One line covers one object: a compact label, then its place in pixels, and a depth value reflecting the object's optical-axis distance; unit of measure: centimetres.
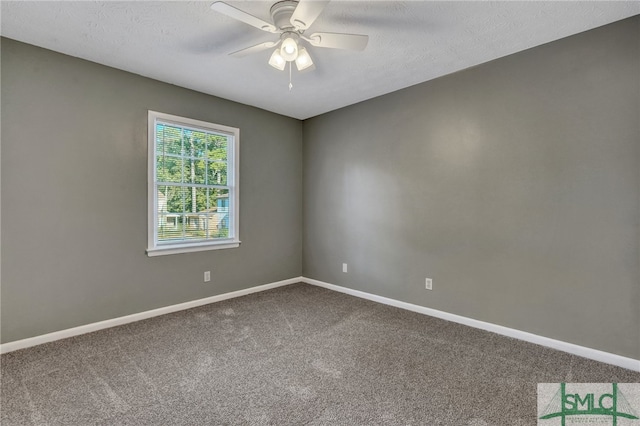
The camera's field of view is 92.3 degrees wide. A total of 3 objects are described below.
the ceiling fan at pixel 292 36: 184
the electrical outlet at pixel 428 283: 339
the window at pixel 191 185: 335
